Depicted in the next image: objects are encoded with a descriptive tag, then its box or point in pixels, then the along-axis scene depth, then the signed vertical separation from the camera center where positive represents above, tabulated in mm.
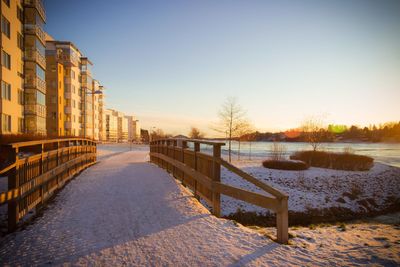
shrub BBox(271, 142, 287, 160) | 25388 -2142
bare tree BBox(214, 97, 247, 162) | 28438 +1371
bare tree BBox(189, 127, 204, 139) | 68769 +630
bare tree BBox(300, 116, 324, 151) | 32656 +216
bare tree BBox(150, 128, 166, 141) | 98438 +1886
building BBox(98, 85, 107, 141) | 72988 +6749
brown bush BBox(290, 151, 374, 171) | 23281 -2726
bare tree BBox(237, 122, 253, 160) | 29047 +558
